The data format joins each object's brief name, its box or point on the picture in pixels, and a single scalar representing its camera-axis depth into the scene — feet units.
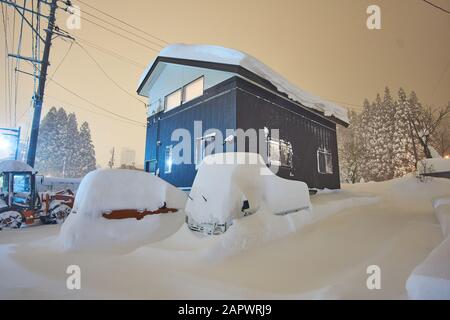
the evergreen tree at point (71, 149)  130.21
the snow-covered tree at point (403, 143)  91.91
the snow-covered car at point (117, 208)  16.38
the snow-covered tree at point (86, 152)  135.22
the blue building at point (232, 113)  30.45
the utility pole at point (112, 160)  178.81
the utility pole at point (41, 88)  41.45
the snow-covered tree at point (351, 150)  94.79
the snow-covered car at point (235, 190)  14.94
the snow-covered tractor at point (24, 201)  30.89
